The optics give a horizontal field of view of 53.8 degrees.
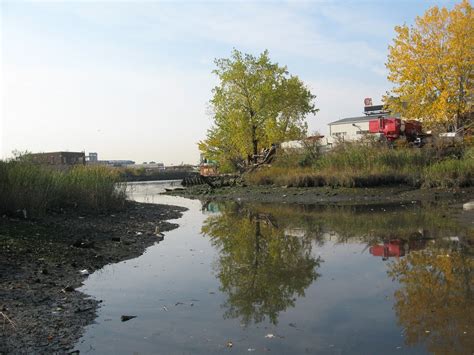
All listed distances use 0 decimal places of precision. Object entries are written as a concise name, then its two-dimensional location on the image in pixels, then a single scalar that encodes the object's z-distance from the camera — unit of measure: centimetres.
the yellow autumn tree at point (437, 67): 2689
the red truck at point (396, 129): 2748
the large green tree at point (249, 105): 3634
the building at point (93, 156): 8405
